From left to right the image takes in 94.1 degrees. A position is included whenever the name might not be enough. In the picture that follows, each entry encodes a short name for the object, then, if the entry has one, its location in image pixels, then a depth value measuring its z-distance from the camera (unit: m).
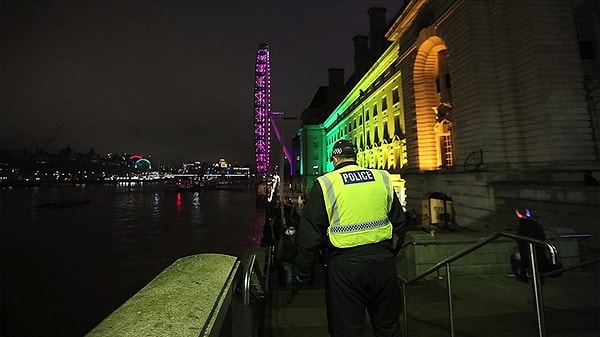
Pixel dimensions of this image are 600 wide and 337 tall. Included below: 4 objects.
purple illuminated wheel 59.59
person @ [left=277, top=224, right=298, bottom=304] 6.04
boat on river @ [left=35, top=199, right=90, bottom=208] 67.51
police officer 2.64
